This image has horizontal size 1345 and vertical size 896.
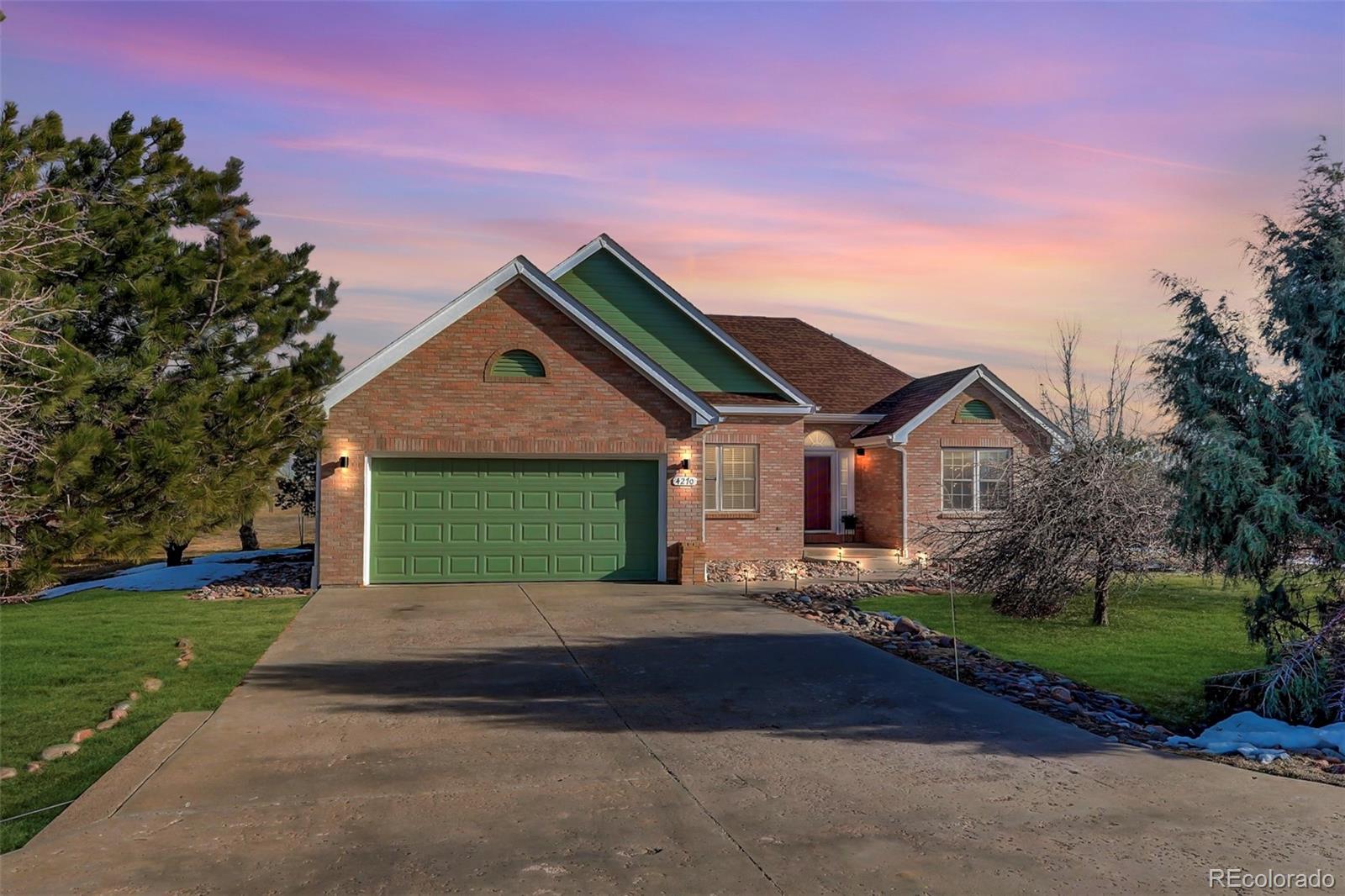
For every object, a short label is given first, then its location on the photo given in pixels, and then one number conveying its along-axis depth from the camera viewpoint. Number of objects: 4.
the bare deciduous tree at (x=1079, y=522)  13.91
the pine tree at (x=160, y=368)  9.20
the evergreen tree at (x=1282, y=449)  8.20
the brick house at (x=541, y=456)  17.06
